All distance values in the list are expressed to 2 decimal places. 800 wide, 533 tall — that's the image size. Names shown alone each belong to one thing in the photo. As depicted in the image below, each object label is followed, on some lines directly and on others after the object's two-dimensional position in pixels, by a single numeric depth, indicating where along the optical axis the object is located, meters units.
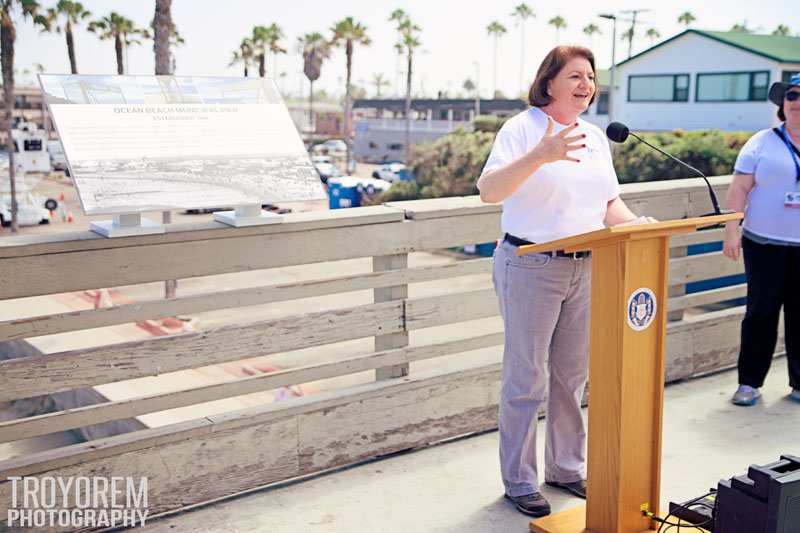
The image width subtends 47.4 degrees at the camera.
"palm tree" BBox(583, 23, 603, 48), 101.81
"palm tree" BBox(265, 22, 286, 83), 59.91
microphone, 3.23
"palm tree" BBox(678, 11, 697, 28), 89.01
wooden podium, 3.08
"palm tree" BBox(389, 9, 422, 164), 73.81
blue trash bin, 41.91
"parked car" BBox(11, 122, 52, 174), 49.56
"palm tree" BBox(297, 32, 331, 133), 71.56
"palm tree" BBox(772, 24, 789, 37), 78.49
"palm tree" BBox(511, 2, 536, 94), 103.06
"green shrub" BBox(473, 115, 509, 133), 49.94
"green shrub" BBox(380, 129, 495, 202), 40.44
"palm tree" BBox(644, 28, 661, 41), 100.25
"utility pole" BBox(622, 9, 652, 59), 93.26
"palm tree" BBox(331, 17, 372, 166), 64.94
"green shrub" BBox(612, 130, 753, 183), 31.27
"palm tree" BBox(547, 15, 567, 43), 92.44
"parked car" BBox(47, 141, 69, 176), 67.62
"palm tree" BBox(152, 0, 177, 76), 26.55
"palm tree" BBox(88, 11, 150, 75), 46.69
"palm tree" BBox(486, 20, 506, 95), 101.44
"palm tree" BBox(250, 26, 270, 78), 59.62
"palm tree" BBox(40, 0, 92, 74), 43.81
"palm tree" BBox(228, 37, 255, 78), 61.31
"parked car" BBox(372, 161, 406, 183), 59.62
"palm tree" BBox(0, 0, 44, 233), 35.47
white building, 42.12
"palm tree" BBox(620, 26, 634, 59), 95.84
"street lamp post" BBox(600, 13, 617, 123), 37.06
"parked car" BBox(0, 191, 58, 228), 41.58
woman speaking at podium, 3.40
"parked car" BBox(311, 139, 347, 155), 89.43
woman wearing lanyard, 4.80
